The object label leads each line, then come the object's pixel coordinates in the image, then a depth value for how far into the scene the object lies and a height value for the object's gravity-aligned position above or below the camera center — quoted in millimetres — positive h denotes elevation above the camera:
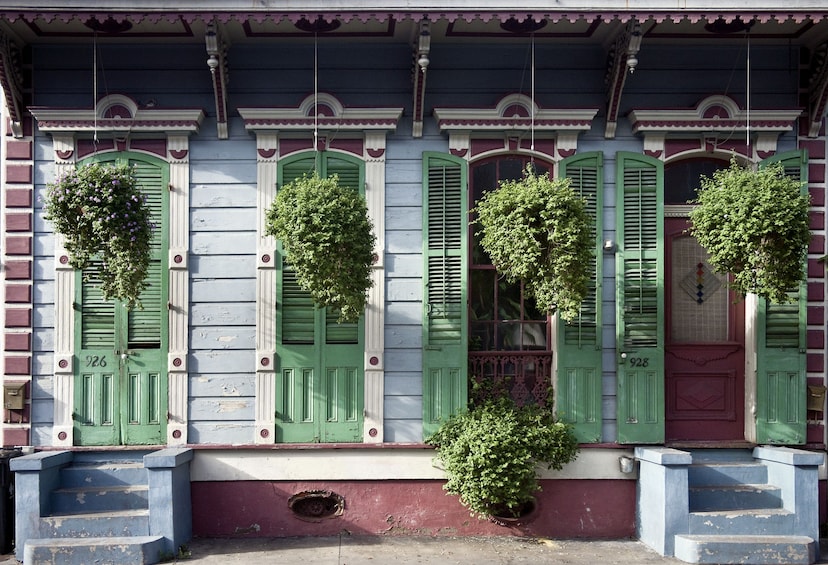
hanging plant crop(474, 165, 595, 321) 6832 +532
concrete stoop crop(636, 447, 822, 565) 6891 -2072
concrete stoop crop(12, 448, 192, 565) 6754 -2099
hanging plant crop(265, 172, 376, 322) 6684 +516
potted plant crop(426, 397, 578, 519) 7133 -1533
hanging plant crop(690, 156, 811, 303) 6770 +627
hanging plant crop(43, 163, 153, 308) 6828 +659
